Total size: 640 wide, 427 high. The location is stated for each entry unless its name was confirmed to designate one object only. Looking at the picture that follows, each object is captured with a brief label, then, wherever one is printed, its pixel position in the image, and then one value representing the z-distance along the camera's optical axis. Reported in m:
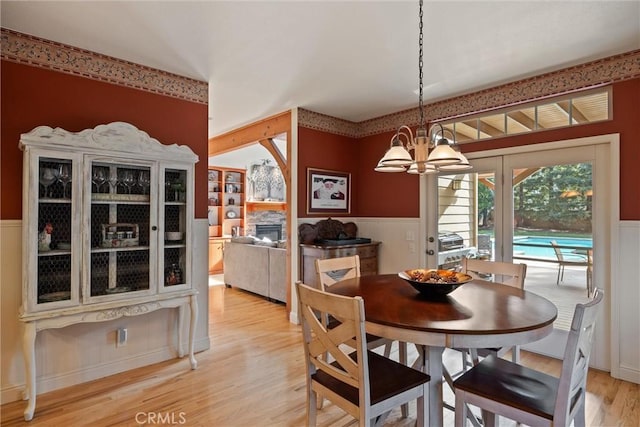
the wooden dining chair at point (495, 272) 2.27
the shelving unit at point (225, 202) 7.79
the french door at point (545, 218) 2.89
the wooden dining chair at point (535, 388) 1.37
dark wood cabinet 3.89
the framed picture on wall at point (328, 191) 4.27
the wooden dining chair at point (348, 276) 2.23
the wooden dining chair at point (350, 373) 1.47
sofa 4.75
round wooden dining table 1.46
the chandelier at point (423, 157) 1.92
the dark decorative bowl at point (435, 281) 1.86
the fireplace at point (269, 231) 8.38
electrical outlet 2.82
